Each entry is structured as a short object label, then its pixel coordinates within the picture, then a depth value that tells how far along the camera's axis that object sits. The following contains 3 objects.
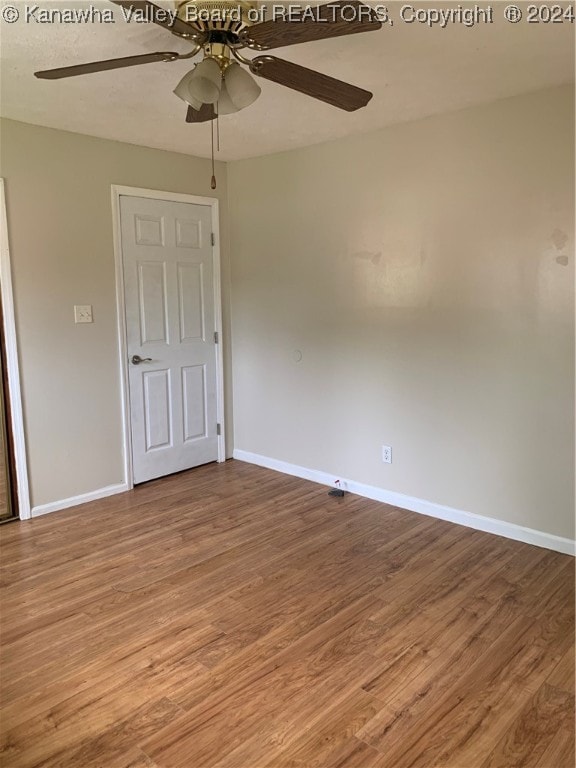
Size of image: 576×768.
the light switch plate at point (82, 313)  3.61
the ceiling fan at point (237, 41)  1.59
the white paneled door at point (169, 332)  3.94
